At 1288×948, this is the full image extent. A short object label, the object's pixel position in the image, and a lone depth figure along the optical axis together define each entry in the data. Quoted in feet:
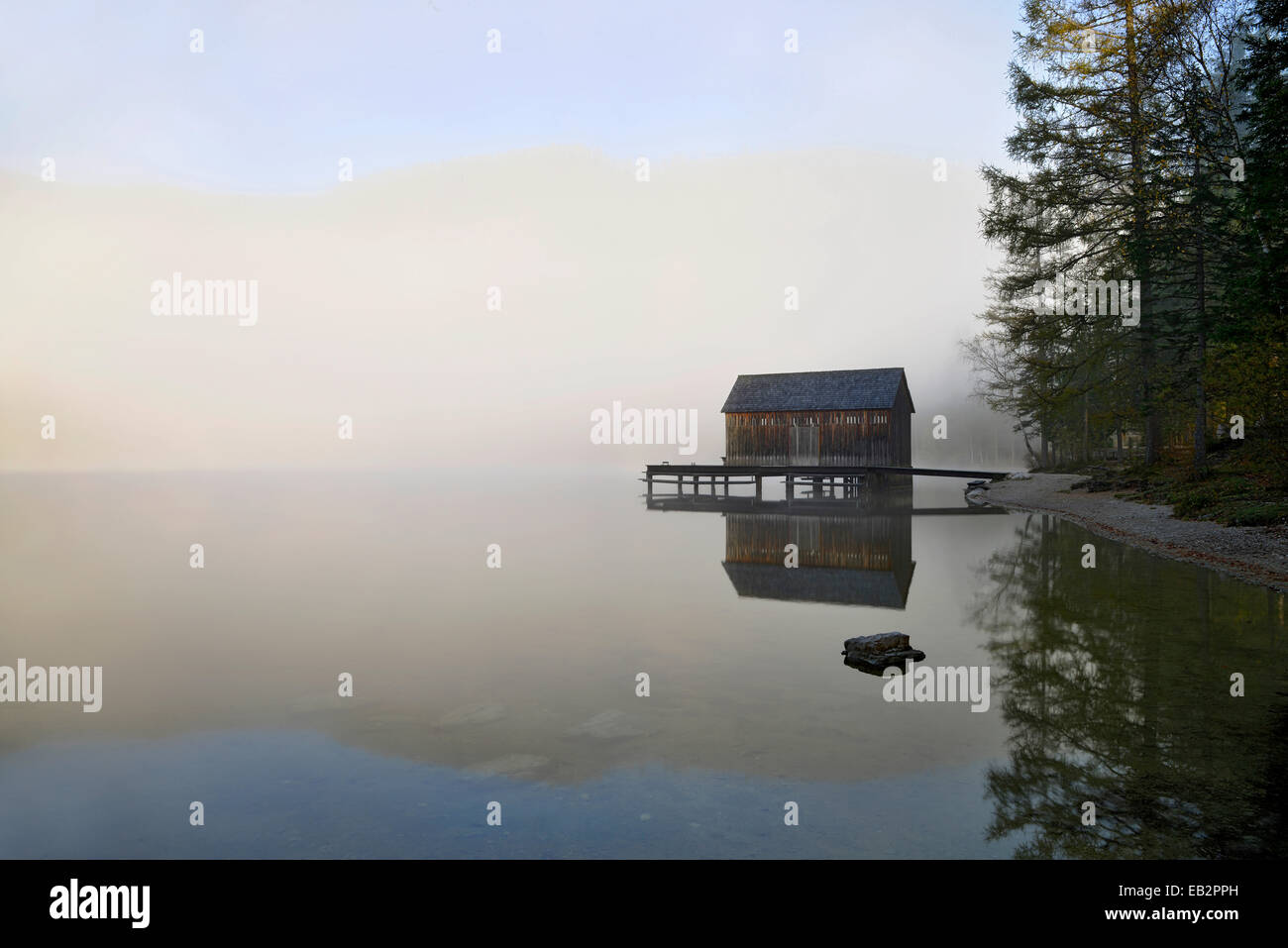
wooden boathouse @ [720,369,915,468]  146.20
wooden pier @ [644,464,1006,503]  142.51
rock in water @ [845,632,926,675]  34.76
